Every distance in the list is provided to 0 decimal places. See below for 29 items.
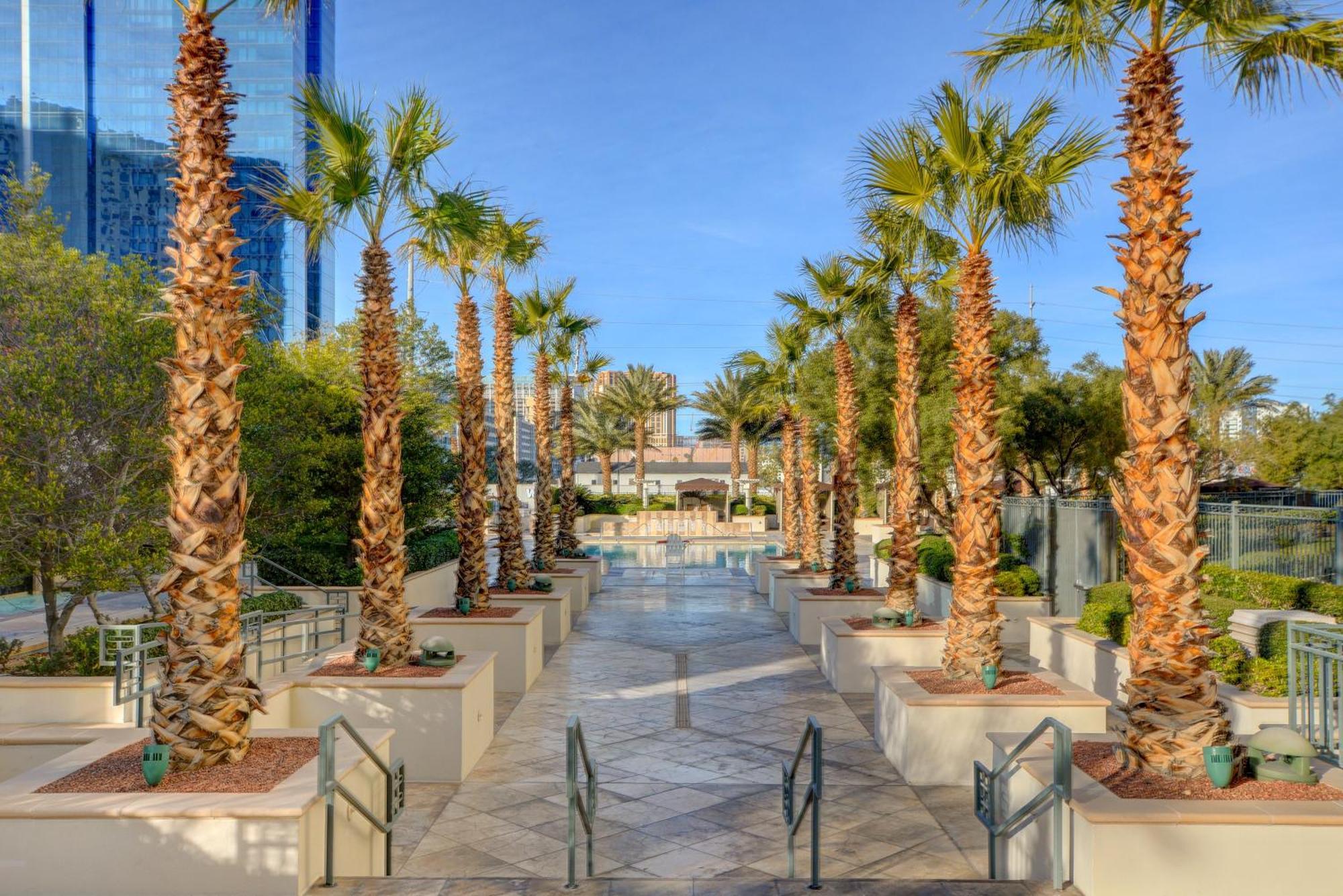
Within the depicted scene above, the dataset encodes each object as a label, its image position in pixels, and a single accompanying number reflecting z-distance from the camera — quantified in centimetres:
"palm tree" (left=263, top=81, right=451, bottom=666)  1017
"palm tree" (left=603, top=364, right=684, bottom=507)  5197
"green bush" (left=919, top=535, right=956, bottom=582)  1934
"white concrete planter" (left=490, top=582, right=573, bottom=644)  1634
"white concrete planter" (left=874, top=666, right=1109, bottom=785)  878
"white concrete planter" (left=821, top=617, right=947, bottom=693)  1245
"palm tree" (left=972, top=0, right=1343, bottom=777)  632
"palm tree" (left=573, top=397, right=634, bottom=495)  5378
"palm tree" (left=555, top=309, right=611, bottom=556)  2384
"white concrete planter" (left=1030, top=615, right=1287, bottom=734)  927
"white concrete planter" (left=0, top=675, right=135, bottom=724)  980
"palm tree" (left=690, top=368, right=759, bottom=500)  4903
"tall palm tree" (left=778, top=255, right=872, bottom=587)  1745
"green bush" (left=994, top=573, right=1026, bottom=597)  1727
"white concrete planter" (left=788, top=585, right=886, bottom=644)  1633
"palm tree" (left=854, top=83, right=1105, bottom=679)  992
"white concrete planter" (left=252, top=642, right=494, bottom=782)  898
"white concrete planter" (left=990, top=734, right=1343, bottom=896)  536
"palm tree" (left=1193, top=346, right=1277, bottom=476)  4822
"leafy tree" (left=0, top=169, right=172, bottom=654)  986
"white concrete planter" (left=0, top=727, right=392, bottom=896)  556
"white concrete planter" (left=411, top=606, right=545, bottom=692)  1291
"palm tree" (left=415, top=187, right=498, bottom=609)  1412
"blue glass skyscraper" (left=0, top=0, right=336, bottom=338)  9312
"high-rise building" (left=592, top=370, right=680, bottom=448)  16162
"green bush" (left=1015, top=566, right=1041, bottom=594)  1739
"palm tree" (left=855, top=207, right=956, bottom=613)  1367
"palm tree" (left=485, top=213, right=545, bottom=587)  1722
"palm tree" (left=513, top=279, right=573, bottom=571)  2069
